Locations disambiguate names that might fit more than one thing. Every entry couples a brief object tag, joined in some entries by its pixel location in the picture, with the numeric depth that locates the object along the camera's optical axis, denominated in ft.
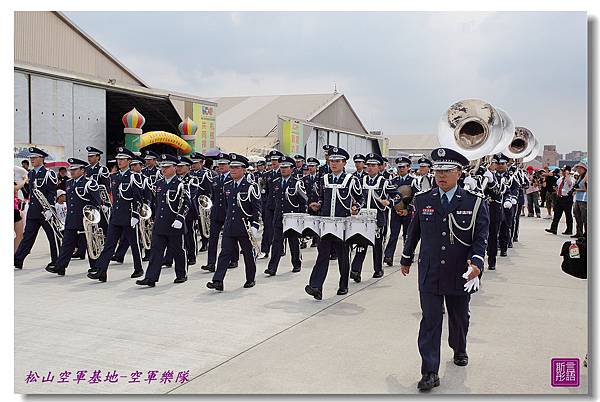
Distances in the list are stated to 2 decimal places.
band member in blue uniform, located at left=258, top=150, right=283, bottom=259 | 36.88
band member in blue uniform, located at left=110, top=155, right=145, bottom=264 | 32.14
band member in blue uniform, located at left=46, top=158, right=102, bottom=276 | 29.30
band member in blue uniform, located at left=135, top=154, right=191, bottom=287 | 27.04
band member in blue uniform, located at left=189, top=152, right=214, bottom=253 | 38.65
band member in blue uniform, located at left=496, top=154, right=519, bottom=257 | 34.71
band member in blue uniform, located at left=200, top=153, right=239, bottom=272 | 31.89
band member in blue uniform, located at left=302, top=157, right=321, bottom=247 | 37.17
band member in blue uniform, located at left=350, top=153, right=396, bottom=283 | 29.12
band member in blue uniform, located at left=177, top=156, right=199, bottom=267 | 34.17
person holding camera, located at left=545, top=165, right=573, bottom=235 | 49.11
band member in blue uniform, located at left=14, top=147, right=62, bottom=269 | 30.76
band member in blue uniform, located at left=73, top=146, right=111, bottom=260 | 32.53
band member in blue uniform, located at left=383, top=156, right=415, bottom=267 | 34.58
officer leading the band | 15.48
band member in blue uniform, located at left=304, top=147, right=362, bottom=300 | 25.34
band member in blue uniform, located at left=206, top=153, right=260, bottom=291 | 26.35
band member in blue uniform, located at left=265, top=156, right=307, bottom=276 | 33.81
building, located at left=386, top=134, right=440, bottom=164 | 216.02
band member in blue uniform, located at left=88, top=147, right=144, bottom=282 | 28.17
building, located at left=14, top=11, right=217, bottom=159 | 49.11
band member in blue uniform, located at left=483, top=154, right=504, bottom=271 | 32.17
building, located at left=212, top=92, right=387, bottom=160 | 112.57
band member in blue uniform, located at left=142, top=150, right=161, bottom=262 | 33.35
